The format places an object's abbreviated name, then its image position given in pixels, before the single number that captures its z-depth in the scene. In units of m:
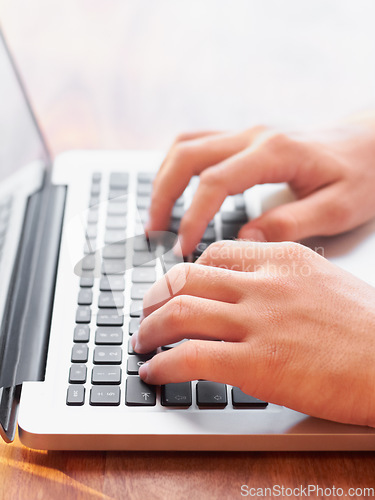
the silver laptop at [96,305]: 0.41
